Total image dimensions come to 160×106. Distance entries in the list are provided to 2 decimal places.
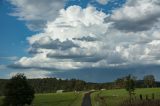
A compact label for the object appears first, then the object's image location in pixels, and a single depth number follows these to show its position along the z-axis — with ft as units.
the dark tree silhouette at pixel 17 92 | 193.81
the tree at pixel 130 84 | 251.05
